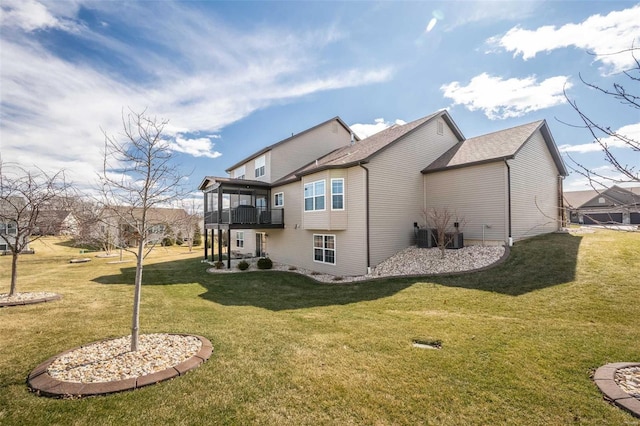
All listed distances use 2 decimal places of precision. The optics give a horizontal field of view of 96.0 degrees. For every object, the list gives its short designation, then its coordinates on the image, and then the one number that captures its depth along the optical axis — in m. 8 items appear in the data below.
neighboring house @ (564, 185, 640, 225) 36.84
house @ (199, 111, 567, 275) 14.09
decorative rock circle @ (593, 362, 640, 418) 3.57
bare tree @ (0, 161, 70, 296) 9.11
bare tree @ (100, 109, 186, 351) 5.36
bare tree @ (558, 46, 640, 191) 3.50
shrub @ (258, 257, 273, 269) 18.19
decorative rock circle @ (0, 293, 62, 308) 8.23
